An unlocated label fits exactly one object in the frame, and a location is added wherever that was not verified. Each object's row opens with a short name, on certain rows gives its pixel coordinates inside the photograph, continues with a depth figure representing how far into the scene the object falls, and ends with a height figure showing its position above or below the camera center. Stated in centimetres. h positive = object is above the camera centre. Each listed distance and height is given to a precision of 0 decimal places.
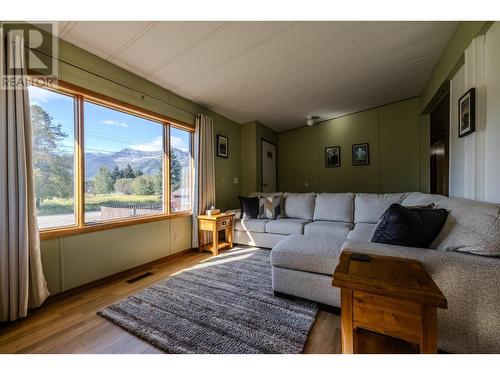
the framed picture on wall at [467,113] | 178 +63
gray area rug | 133 -100
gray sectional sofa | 111 -54
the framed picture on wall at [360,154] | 450 +65
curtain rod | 187 +115
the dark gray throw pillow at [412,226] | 144 -30
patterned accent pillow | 354 -40
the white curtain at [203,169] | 328 +28
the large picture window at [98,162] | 189 +27
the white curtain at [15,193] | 153 -4
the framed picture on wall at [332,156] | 484 +65
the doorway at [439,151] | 402 +69
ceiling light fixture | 460 +144
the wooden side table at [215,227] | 312 -65
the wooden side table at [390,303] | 91 -56
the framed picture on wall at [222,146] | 388 +75
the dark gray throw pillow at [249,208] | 360 -40
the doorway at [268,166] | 491 +46
